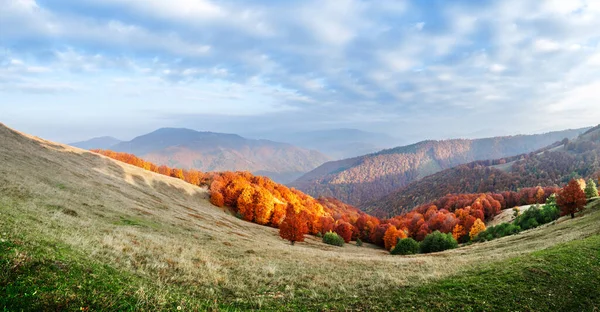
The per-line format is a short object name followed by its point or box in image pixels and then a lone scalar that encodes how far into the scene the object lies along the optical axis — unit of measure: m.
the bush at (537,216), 73.56
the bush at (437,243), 75.25
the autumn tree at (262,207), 98.94
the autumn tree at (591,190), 73.14
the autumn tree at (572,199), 60.25
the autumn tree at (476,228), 97.56
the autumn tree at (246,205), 99.94
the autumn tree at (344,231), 108.54
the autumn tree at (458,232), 107.94
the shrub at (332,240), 88.12
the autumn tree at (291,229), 69.25
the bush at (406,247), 75.38
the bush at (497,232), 73.39
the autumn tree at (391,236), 101.97
